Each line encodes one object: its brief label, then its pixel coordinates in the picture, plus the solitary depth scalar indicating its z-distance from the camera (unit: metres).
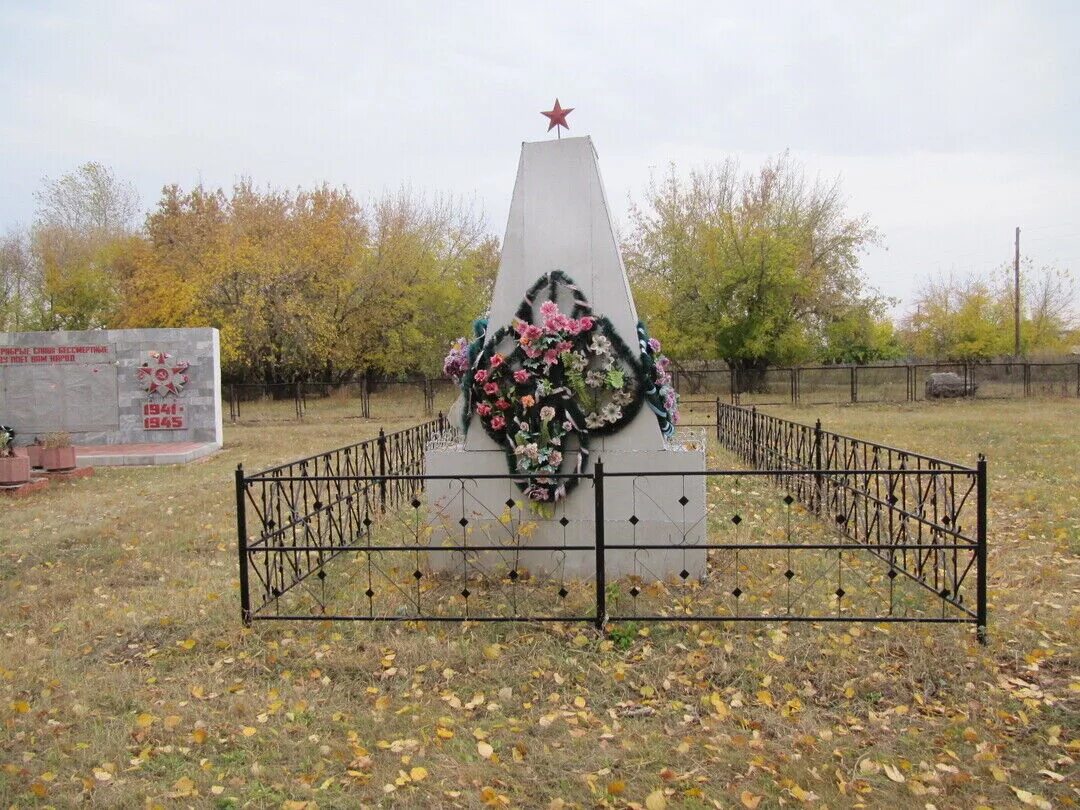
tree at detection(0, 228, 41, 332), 35.28
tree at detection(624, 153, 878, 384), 30.22
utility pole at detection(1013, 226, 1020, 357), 34.06
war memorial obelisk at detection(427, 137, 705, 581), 5.83
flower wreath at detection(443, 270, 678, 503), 5.73
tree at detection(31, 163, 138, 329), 34.66
